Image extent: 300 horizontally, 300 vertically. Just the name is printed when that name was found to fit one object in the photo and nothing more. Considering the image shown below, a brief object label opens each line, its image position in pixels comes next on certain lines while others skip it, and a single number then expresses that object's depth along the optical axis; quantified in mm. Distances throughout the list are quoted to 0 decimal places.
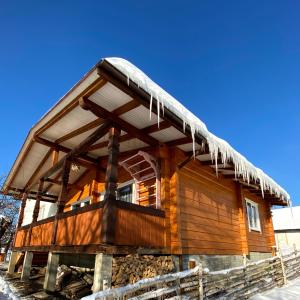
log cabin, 5449
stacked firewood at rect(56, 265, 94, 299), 7078
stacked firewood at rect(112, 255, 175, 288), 5180
